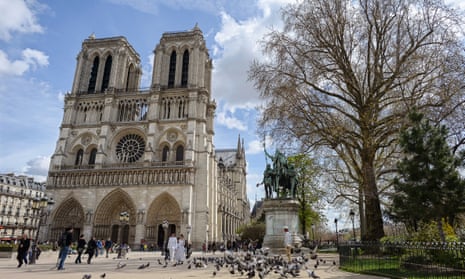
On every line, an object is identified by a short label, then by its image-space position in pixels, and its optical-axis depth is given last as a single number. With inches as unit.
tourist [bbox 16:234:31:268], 476.5
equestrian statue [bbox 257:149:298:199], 646.5
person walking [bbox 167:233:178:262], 609.2
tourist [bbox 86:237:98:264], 545.4
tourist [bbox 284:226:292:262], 438.6
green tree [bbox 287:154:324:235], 1122.7
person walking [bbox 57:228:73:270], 411.2
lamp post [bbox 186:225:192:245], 1306.1
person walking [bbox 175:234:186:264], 538.1
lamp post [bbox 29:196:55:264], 674.4
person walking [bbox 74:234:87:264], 533.6
